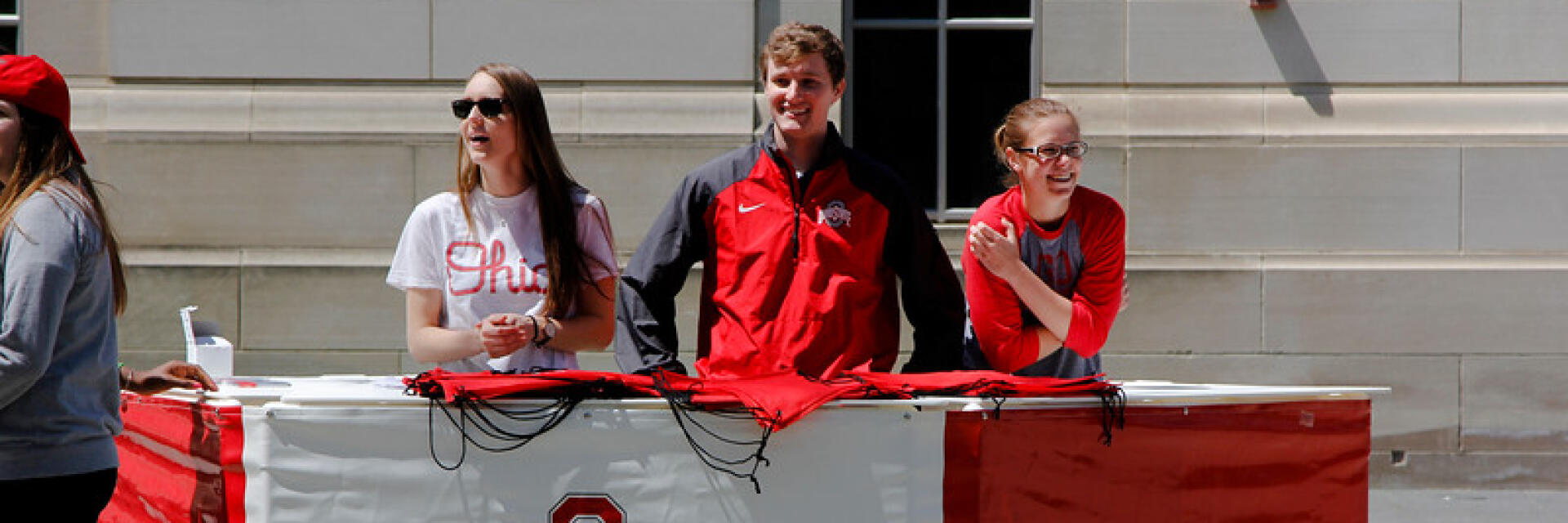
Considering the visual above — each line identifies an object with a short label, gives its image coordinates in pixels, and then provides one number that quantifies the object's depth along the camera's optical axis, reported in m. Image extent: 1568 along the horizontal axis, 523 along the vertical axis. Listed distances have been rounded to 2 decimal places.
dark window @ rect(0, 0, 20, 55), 18.52
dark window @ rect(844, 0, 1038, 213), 18.72
